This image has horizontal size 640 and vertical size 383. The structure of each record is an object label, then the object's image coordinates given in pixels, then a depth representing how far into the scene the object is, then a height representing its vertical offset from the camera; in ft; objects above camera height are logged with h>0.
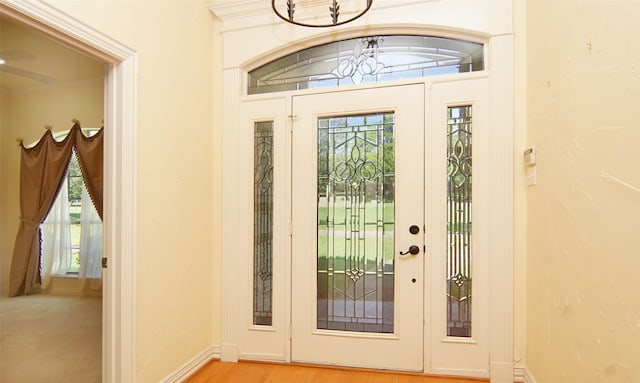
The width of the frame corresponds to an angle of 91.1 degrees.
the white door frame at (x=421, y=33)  7.26 +3.02
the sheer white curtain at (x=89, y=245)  13.53 -2.17
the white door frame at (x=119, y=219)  6.09 -0.47
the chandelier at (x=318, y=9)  8.18 +4.92
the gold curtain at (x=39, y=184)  11.87 +0.45
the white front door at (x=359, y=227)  7.81 -0.83
